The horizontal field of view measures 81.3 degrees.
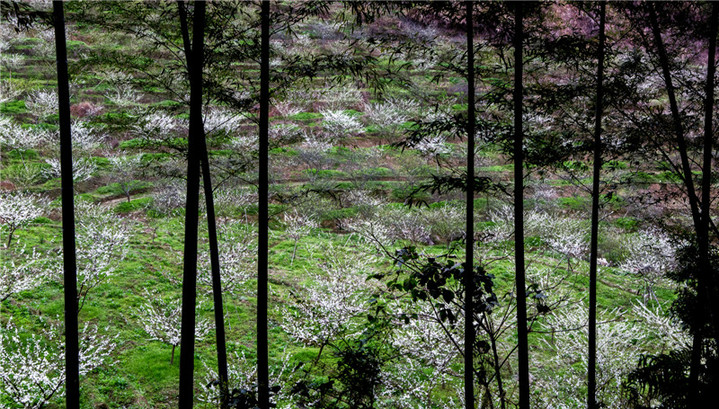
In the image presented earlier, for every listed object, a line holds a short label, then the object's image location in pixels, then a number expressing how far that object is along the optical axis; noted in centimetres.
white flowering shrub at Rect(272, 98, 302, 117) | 3719
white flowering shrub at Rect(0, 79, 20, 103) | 3091
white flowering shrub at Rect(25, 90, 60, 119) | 3000
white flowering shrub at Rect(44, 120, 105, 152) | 2581
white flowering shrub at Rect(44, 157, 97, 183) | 2391
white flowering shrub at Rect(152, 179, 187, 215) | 2306
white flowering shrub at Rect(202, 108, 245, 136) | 2762
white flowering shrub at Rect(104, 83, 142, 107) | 3400
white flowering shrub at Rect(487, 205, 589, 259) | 1922
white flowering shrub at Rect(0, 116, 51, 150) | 2683
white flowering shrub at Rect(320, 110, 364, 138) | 3362
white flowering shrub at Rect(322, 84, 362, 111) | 3969
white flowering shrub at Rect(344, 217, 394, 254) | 2030
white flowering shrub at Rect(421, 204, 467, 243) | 2309
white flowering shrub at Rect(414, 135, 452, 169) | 2912
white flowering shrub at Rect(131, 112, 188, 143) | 2752
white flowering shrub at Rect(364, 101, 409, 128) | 3538
